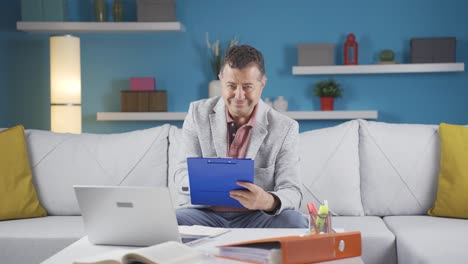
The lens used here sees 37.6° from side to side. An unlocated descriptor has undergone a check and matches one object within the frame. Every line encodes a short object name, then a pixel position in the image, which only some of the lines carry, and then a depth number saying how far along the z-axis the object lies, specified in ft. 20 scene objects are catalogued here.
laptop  5.73
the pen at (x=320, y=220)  5.88
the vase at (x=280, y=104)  16.33
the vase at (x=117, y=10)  16.57
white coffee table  5.41
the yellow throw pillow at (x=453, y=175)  9.98
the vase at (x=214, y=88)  16.26
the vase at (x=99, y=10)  16.55
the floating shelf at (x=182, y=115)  16.07
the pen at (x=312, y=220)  5.91
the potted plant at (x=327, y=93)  16.31
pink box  16.48
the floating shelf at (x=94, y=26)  16.24
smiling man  8.36
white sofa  10.46
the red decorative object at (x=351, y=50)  16.22
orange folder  5.11
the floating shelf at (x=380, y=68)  15.87
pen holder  5.87
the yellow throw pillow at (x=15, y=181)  10.30
